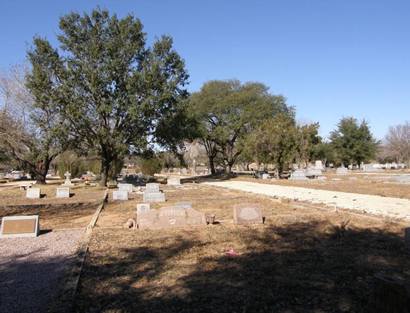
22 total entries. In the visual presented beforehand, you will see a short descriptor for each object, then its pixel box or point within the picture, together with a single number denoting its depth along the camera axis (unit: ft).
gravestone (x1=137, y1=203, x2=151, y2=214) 43.78
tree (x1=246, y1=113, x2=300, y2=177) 130.21
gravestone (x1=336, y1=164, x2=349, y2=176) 166.50
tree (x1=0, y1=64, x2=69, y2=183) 92.38
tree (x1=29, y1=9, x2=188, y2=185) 93.81
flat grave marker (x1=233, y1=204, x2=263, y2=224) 36.40
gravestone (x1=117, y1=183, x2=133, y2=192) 80.13
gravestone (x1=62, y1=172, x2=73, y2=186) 108.10
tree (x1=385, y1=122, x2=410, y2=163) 300.81
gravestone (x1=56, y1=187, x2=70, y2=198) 75.97
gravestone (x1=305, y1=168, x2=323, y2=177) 131.34
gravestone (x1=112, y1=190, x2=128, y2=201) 68.03
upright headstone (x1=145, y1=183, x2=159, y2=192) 71.48
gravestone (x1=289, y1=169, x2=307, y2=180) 120.75
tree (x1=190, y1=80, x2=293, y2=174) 164.86
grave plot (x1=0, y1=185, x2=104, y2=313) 17.22
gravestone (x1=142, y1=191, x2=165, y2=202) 61.31
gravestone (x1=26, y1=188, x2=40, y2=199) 75.36
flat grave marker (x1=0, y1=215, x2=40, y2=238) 32.68
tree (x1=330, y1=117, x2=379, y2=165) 214.48
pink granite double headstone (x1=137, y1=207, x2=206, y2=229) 35.17
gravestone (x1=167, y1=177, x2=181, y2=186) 108.19
